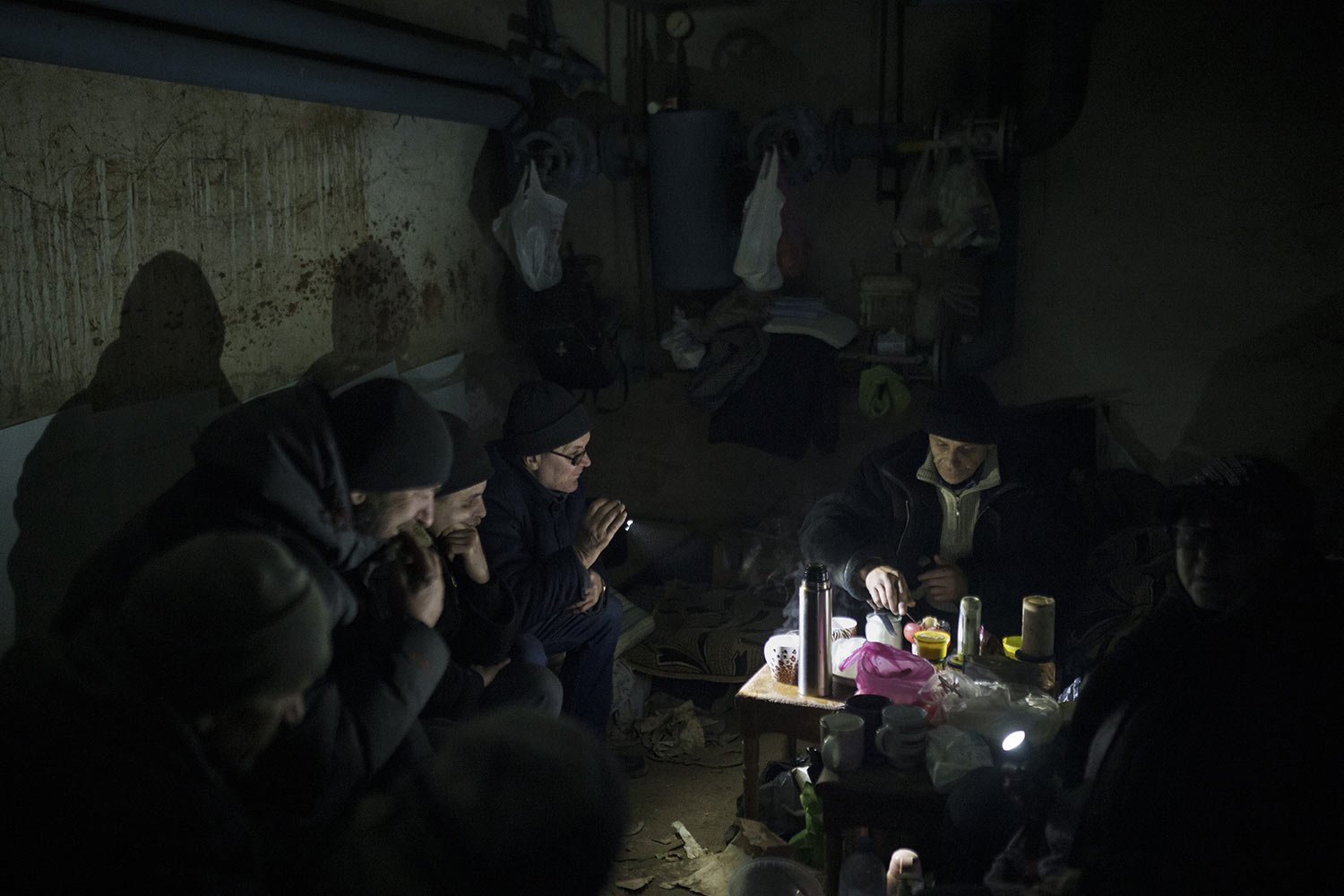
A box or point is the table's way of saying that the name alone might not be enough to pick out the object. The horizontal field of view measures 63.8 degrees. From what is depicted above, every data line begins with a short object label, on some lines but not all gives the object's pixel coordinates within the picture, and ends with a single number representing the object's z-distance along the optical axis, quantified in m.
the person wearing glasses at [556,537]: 3.99
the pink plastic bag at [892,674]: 3.28
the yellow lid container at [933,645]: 3.48
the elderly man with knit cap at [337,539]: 2.27
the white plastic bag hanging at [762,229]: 5.24
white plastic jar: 3.63
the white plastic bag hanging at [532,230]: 5.38
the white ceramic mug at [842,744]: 3.00
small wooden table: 3.40
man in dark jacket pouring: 4.09
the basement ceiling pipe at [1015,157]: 4.93
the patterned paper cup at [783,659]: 3.57
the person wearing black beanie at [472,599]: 3.51
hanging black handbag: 5.62
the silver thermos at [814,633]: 3.37
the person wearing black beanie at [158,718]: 1.61
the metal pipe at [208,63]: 2.99
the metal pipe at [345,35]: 3.42
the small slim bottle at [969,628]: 3.49
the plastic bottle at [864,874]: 3.04
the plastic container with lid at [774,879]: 3.13
